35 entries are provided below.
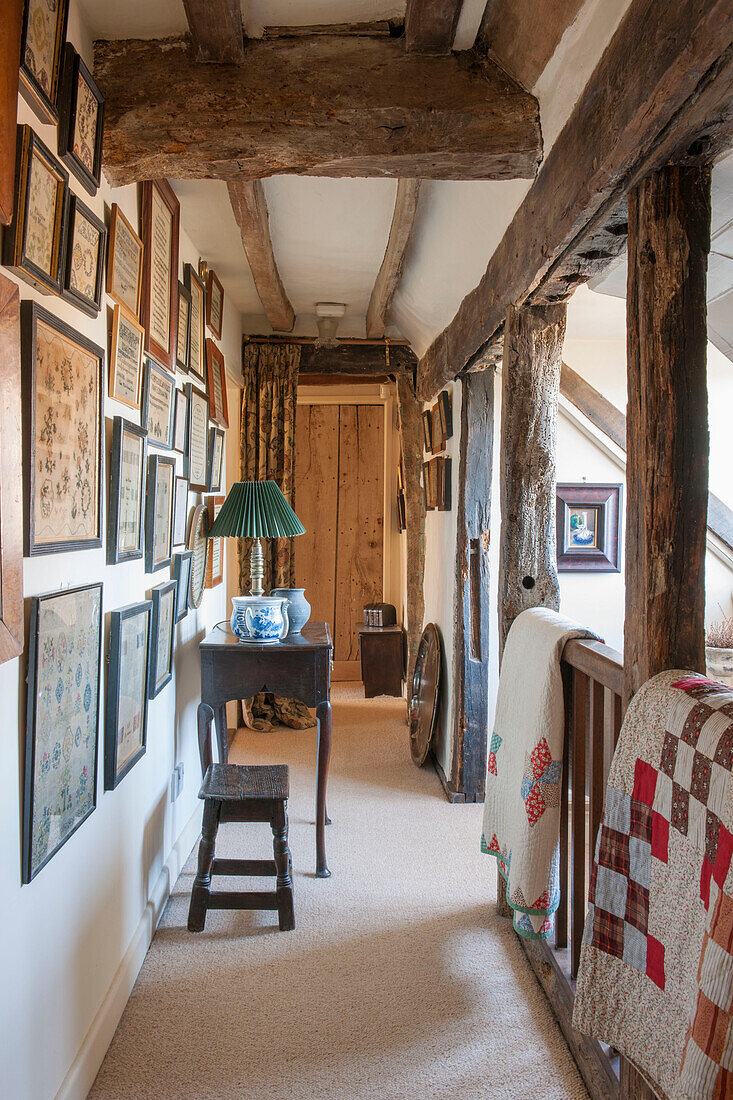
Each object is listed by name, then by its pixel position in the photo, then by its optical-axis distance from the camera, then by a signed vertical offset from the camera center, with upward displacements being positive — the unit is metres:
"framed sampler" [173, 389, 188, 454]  2.63 +0.41
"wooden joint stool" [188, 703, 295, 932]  2.24 -0.95
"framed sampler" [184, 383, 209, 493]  2.87 +0.40
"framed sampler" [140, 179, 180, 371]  2.12 +0.82
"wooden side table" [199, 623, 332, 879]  2.65 -0.47
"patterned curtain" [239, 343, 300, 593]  4.36 +0.65
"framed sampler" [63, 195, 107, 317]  1.46 +0.58
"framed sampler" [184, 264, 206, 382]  2.82 +0.84
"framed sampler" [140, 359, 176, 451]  2.15 +0.40
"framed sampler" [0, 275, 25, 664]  1.14 +0.08
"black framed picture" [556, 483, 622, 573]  4.01 +0.08
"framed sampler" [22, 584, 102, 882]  1.29 -0.35
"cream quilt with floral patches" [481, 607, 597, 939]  1.79 -0.58
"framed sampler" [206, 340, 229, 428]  3.28 +0.71
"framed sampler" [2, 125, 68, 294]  1.20 +0.54
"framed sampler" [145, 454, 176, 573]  2.18 +0.08
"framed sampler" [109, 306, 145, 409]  1.82 +0.46
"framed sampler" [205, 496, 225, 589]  3.36 -0.09
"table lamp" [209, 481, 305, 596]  2.91 +0.10
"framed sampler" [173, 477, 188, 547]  2.64 +0.10
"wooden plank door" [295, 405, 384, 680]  5.61 +0.22
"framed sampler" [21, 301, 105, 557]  1.28 +0.20
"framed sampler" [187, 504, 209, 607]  2.96 -0.04
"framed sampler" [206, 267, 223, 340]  3.21 +1.04
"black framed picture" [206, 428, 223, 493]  3.36 +0.35
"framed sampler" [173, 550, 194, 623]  2.61 -0.14
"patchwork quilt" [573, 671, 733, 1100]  0.94 -0.53
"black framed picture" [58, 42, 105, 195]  1.45 +0.84
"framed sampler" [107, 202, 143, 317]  1.78 +0.68
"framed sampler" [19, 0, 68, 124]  1.24 +0.83
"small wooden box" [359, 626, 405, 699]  4.96 -0.78
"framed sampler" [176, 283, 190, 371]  2.62 +0.74
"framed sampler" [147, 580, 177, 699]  2.19 -0.30
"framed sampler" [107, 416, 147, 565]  1.82 +0.11
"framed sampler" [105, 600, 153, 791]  1.79 -0.39
